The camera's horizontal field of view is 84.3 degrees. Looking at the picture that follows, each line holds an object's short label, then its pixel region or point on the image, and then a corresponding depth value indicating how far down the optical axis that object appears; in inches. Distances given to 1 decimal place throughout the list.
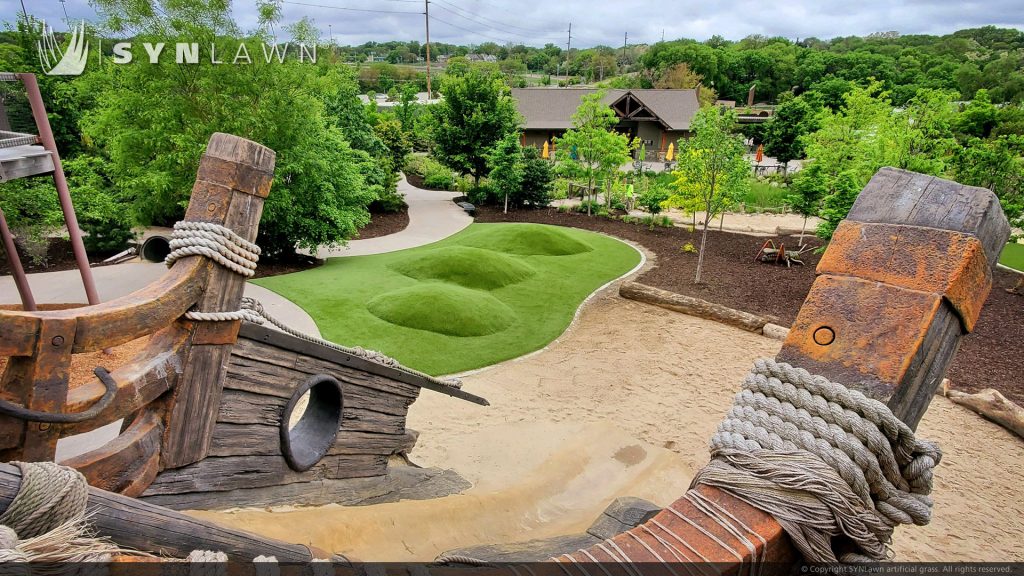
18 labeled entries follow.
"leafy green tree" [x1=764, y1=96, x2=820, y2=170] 1339.8
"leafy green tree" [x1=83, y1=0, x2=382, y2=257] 510.0
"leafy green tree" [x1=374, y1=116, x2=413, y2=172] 1093.1
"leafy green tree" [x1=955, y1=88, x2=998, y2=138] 1073.5
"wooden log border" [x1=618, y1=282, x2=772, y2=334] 493.0
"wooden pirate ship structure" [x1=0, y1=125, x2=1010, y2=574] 50.2
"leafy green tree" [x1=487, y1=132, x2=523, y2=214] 937.5
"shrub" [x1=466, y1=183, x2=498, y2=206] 1003.9
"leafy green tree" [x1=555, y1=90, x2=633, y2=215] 901.8
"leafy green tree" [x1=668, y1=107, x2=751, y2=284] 576.4
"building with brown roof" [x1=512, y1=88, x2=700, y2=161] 1480.1
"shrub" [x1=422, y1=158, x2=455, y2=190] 1176.8
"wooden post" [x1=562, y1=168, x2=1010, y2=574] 50.1
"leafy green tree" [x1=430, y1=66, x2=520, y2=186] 974.4
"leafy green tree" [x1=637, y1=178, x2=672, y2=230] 898.7
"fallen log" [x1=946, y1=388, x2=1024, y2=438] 347.3
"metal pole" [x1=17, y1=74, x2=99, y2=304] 297.1
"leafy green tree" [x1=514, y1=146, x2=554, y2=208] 968.3
